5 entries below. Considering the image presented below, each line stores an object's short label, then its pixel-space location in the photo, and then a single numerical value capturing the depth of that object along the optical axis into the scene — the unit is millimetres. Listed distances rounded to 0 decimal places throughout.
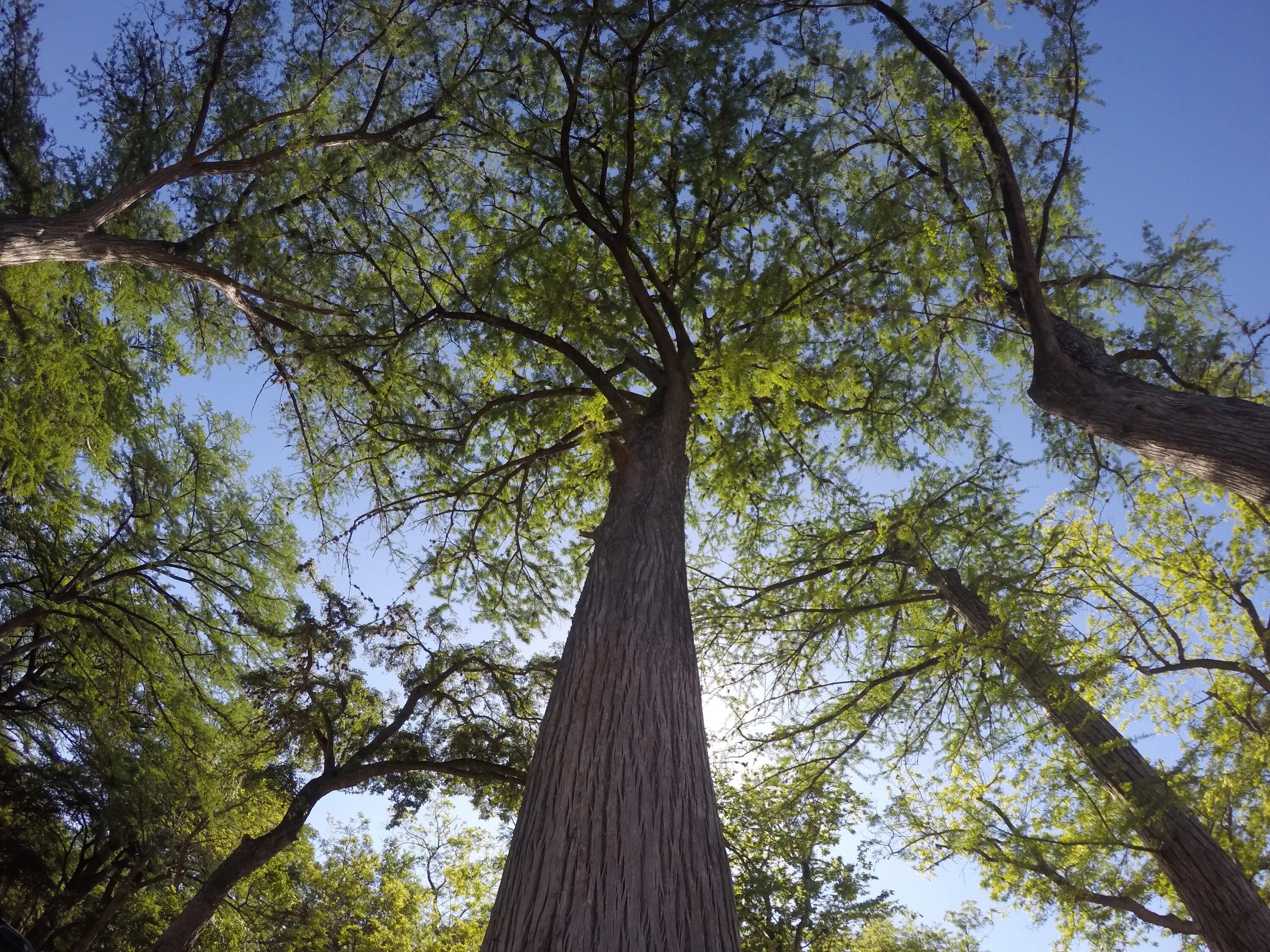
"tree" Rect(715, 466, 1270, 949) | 4559
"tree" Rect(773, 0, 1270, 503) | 3779
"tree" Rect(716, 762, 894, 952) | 7609
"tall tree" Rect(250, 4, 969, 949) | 3600
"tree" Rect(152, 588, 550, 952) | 8695
